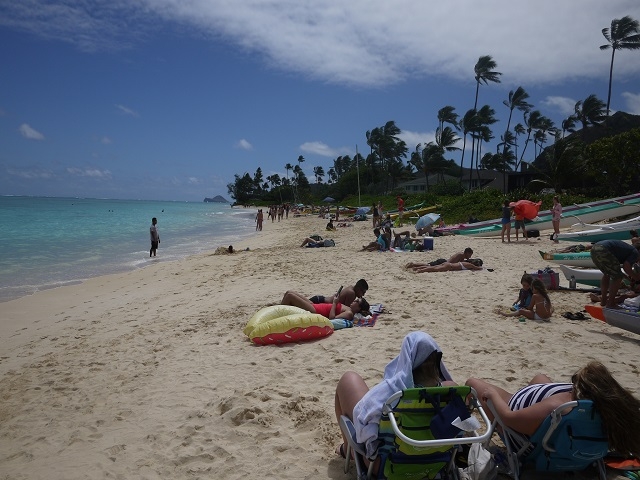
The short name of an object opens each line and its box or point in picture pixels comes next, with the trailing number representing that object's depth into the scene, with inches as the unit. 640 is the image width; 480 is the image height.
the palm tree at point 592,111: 1919.3
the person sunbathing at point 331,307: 248.8
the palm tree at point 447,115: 2329.0
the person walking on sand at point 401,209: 1073.5
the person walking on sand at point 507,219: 635.5
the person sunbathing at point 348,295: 261.4
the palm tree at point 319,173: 4554.6
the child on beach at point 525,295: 258.5
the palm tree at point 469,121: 1967.3
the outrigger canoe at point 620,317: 207.8
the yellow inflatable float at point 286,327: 215.2
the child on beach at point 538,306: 242.7
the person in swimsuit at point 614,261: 247.4
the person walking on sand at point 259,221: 1302.0
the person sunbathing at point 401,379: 94.8
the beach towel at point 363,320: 243.5
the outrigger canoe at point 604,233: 526.6
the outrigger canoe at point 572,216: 733.3
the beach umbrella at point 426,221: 734.5
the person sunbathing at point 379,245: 572.7
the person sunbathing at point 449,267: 403.2
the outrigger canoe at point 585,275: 322.5
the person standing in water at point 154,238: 658.2
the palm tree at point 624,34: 1583.4
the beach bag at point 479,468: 107.1
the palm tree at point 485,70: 2020.2
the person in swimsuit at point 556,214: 643.5
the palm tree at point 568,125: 2111.2
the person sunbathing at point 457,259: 415.2
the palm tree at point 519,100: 2052.2
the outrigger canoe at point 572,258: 392.8
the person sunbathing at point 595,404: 89.7
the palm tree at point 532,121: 2094.0
